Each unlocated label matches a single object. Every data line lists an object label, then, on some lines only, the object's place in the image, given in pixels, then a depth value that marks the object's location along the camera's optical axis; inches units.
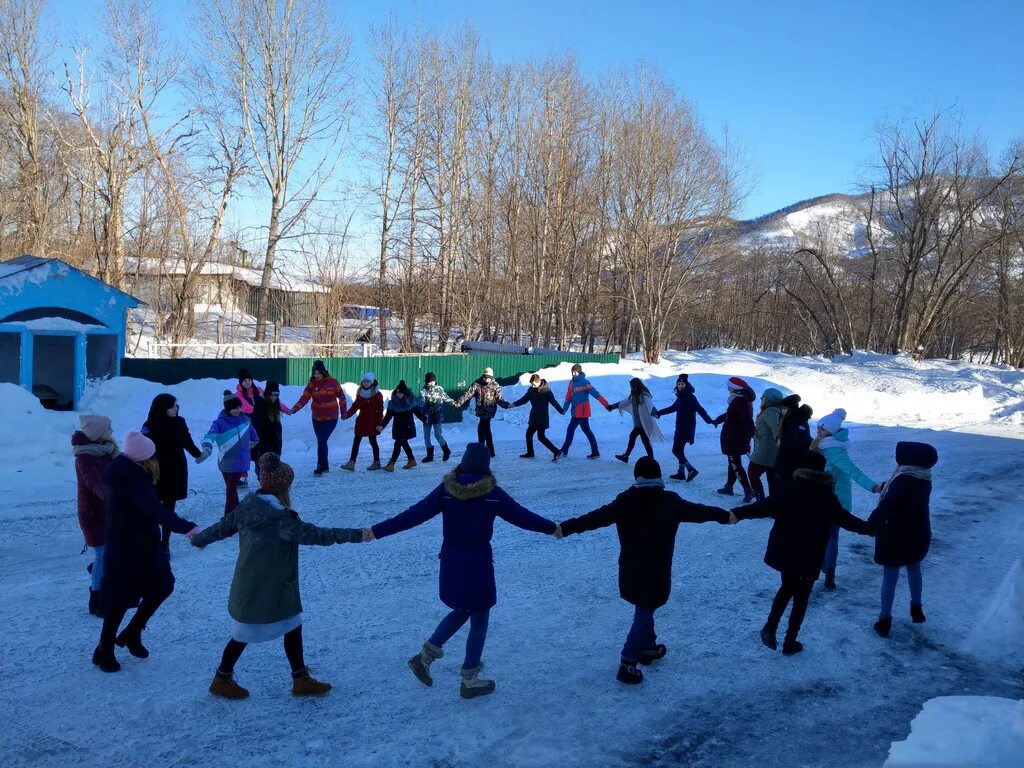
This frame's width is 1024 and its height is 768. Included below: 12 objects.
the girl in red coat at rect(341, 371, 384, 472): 474.0
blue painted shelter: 549.6
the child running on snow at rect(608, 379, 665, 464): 489.7
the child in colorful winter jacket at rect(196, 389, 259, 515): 337.4
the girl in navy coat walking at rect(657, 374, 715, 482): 459.8
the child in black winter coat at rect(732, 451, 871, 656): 209.3
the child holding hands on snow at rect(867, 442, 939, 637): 231.1
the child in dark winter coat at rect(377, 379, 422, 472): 476.1
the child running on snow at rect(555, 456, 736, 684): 187.5
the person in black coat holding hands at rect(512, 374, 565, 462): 529.7
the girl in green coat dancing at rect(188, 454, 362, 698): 170.2
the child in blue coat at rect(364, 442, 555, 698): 177.2
